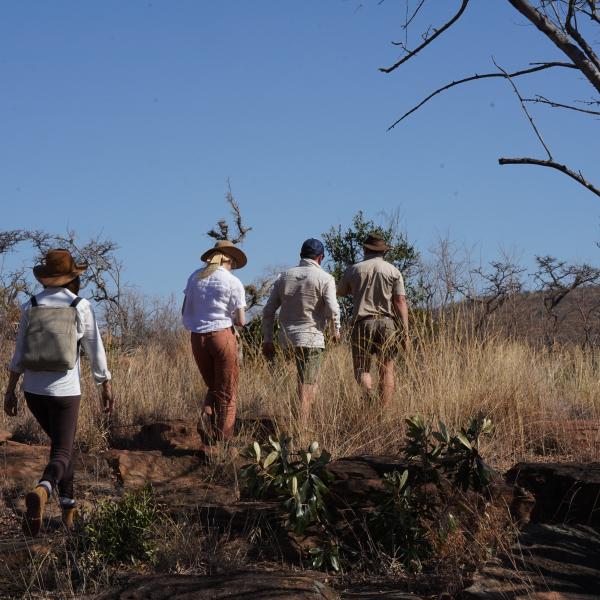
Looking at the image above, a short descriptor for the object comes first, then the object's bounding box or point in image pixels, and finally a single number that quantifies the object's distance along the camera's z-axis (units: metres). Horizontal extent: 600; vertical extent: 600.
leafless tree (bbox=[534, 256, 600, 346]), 21.20
